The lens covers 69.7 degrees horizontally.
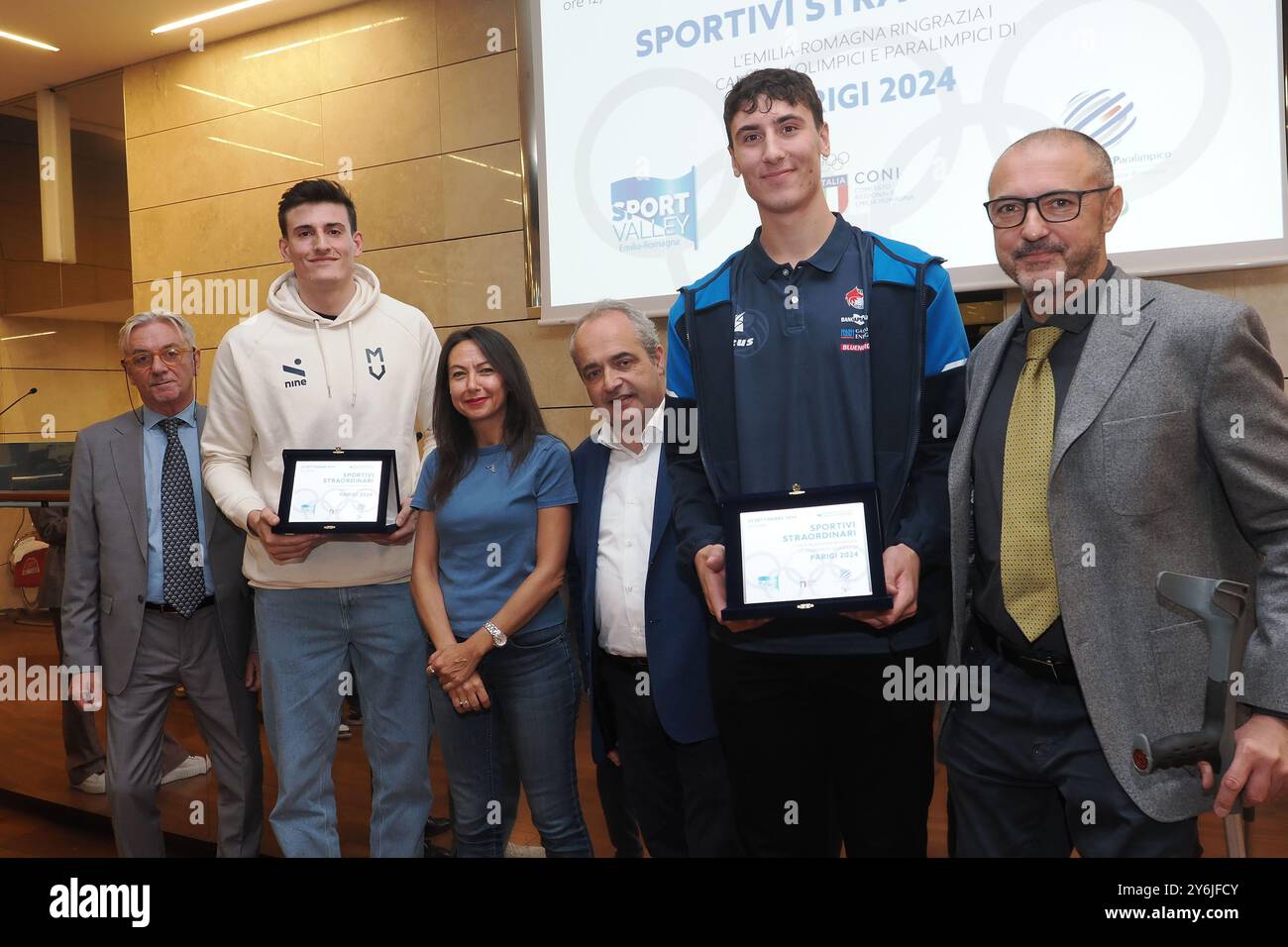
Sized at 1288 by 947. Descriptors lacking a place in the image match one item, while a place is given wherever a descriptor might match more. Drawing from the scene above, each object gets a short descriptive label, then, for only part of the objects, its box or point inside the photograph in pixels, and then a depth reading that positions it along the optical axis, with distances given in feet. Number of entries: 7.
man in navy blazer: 6.59
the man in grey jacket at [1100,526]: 4.49
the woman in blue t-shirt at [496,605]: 7.20
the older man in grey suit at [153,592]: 8.75
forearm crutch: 4.43
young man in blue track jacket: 5.47
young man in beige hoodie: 7.91
